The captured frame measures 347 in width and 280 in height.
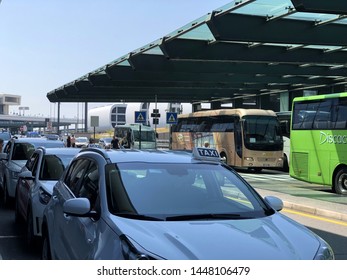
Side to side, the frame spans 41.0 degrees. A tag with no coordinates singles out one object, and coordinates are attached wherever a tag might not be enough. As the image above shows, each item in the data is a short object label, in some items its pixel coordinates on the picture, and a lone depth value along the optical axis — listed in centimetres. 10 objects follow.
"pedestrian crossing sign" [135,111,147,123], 2700
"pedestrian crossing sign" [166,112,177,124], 2748
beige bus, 2425
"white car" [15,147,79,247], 687
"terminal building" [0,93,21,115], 16688
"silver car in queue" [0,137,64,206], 1100
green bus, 1466
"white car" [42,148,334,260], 335
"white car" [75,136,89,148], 5367
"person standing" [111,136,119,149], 3071
